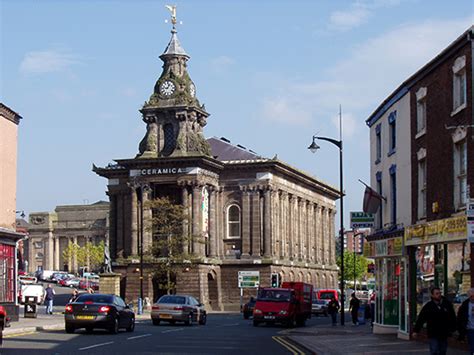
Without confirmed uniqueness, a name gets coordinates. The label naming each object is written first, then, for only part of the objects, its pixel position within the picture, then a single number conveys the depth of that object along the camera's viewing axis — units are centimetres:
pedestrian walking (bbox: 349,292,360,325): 5459
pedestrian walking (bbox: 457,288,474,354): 2062
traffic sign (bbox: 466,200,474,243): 1961
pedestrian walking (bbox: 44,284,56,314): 6253
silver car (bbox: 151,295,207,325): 4831
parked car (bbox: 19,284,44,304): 6950
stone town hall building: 9700
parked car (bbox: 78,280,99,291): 11904
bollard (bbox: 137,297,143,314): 7446
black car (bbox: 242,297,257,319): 6800
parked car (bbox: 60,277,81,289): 13448
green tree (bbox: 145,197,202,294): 9075
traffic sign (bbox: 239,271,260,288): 9068
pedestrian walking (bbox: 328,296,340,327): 5278
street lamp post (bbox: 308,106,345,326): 4997
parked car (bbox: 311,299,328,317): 8225
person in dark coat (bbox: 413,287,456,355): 2056
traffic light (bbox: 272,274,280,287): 8348
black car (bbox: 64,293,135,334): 3578
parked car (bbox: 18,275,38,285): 9654
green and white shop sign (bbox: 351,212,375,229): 4125
